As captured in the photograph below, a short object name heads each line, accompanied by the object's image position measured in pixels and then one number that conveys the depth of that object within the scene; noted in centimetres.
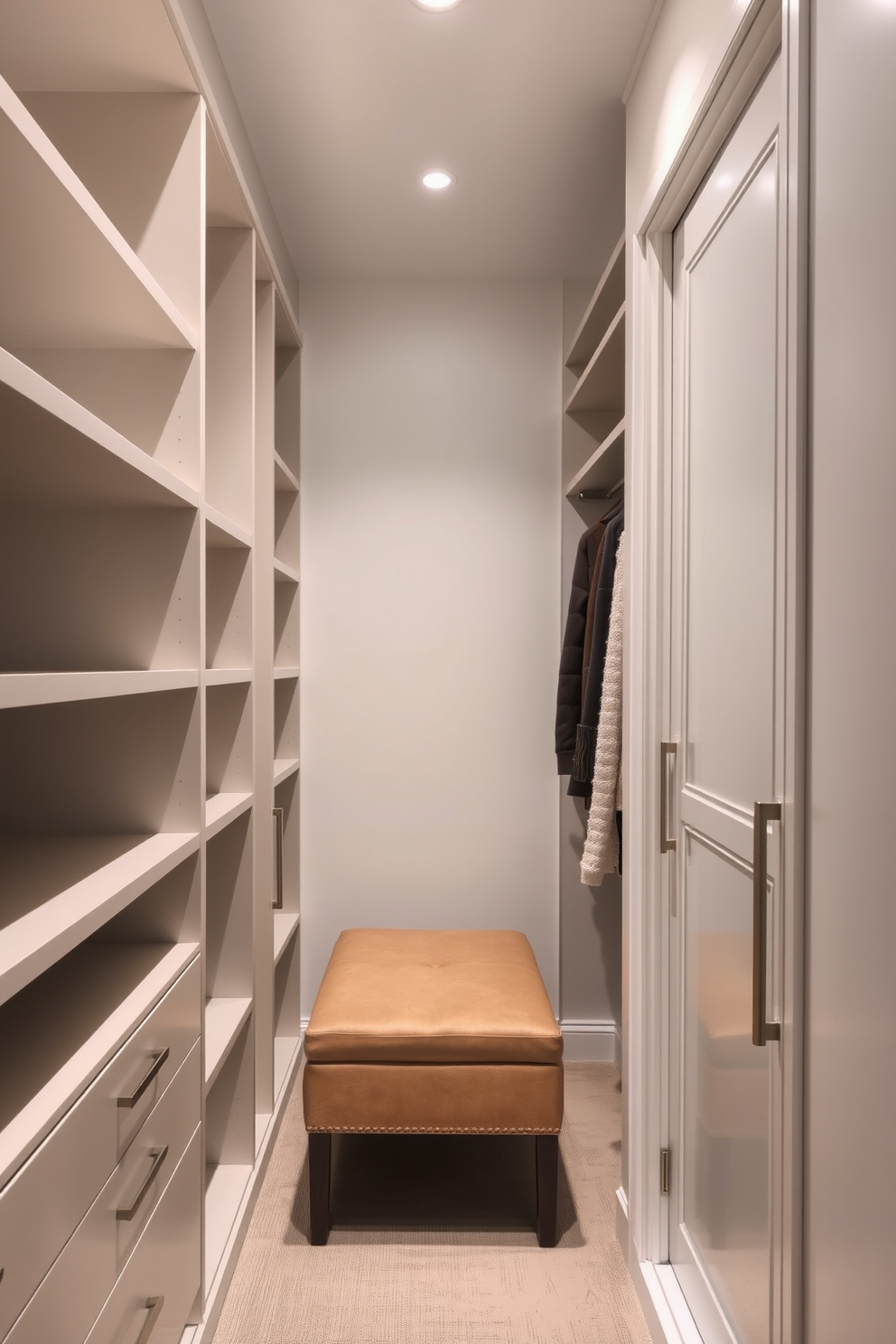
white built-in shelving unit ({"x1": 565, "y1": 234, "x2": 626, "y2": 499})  241
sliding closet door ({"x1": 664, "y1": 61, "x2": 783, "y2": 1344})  133
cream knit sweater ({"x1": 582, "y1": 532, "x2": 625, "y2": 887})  224
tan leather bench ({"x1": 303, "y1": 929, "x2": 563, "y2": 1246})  204
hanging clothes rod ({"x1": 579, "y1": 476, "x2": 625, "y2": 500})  299
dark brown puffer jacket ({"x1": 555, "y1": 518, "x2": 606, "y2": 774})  279
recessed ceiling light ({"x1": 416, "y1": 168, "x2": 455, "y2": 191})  246
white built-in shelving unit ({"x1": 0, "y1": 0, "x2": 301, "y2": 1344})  110
